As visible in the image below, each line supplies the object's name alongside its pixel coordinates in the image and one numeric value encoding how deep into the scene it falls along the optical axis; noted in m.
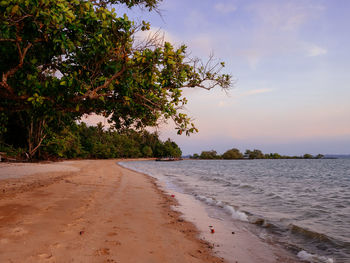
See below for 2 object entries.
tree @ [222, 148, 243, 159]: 171.26
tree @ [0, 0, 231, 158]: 5.33
